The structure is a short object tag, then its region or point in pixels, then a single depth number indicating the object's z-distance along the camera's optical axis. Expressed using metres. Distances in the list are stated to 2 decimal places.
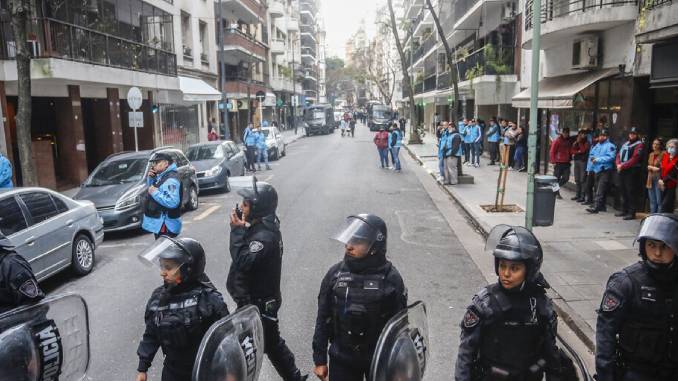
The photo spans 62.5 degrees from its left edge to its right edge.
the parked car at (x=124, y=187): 10.55
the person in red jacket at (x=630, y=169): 10.74
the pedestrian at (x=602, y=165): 11.45
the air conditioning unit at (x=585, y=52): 13.82
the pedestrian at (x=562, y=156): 13.71
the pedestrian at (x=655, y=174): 9.88
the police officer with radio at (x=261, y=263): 4.10
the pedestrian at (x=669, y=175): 9.55
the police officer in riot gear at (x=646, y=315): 3.09
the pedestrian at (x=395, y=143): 20.23
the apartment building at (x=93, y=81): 15.20
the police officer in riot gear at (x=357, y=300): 3.37
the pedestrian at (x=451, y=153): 15.75
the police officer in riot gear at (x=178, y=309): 3.36
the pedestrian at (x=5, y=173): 10.30
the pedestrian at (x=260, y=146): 21.69
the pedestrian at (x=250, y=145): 21.23
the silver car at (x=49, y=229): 7.11
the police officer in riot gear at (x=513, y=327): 3.07
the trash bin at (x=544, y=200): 8.85
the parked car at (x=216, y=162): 15.66
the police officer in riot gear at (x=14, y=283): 3.67
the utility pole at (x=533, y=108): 8.81
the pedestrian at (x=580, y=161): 13.01
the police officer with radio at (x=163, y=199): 6.83
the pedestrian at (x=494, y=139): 21.09
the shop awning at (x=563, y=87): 13.26
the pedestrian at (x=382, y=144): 20.86
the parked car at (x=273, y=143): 25.86
